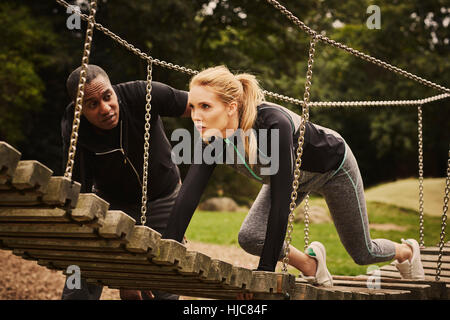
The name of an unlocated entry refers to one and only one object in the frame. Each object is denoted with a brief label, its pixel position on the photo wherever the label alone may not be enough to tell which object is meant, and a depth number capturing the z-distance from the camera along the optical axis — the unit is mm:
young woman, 2906
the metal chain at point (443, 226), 4004
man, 3510
